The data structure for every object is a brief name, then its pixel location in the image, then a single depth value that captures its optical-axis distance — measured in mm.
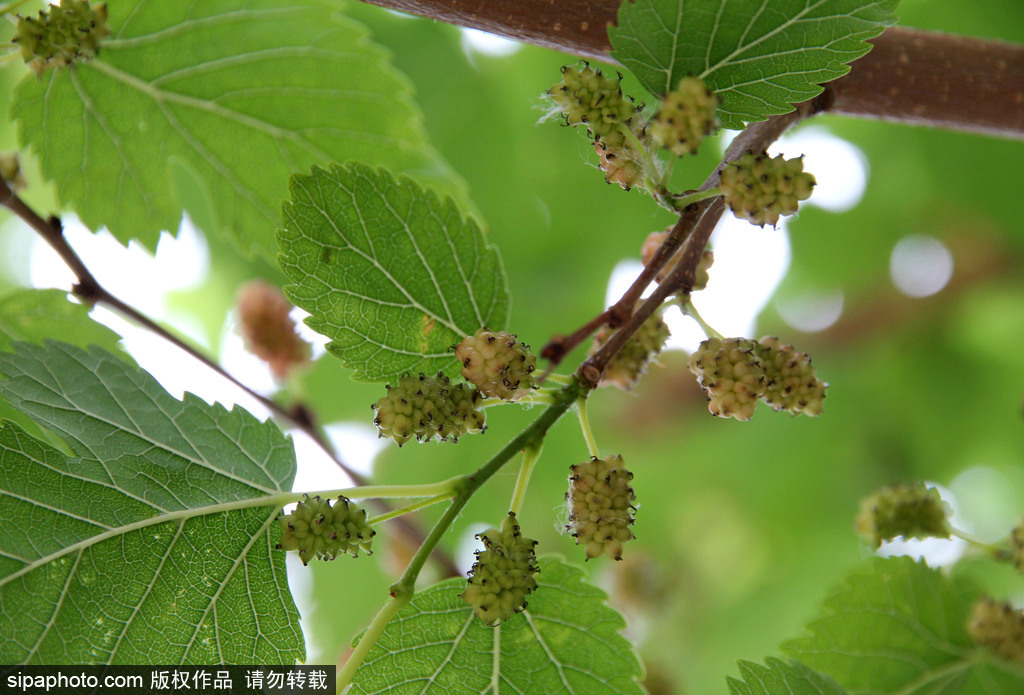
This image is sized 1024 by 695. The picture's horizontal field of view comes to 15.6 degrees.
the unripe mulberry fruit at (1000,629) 567
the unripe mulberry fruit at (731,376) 530
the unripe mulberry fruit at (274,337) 637
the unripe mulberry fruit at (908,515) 570
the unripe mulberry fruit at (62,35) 554
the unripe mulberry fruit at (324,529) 526
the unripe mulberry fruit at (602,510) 525
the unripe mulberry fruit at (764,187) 515
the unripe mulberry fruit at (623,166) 524
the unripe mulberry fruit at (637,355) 550
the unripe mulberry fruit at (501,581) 525
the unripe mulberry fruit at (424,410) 526
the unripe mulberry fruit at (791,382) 536
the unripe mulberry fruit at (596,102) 521
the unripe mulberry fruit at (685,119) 513
